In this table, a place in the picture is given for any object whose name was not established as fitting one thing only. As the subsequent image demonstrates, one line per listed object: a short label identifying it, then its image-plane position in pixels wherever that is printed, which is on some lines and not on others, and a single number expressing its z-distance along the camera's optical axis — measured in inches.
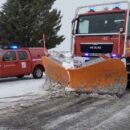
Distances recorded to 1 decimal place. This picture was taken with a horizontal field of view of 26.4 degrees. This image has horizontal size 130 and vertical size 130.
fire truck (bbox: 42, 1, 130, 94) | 291.9
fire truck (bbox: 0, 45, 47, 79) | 435.1
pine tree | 657.9
